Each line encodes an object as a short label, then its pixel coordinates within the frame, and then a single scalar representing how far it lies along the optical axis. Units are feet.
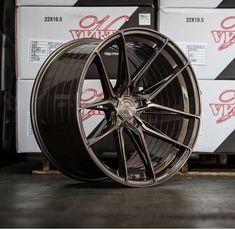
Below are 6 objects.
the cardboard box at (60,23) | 9.23
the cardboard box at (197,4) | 9.26
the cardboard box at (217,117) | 9.24
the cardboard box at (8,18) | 10.62
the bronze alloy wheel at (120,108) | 7.23
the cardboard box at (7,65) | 10.41
